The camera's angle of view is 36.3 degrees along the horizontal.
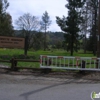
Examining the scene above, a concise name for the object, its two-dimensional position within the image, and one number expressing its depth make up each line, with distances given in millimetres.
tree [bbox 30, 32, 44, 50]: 36667
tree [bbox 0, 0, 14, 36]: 33565
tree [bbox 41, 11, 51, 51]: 71887
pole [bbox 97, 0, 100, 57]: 9409
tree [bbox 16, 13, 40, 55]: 41865
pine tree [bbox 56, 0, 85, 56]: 34908
